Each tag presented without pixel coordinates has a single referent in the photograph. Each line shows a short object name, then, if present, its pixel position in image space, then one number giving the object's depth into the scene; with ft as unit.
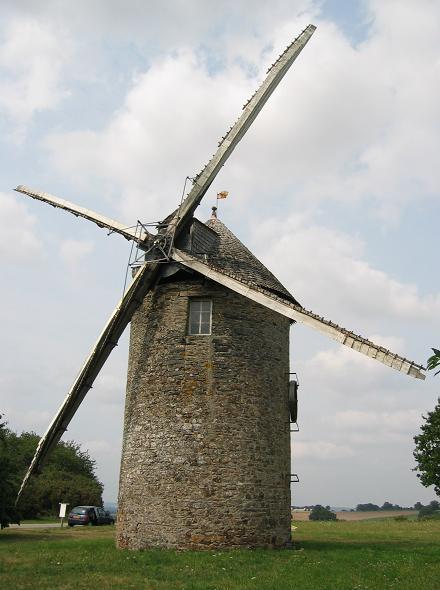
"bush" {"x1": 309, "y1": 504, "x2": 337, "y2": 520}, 172.55
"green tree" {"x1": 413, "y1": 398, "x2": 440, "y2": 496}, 123.65
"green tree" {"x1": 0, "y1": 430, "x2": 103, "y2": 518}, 120.78
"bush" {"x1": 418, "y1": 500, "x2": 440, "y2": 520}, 210.47
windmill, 45.37
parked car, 89.66
